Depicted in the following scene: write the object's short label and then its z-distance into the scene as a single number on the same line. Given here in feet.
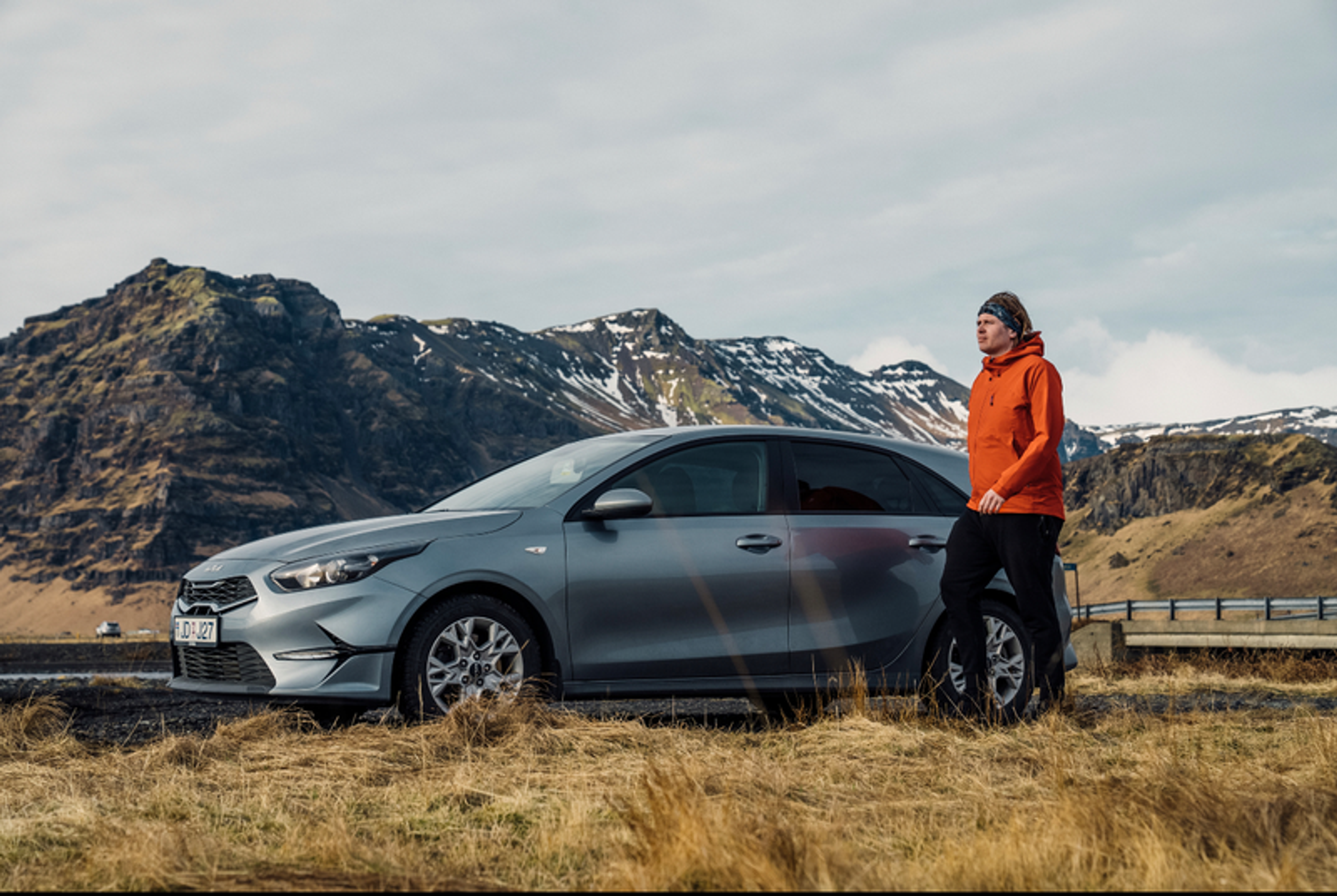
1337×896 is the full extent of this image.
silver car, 17.65
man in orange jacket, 18.24
